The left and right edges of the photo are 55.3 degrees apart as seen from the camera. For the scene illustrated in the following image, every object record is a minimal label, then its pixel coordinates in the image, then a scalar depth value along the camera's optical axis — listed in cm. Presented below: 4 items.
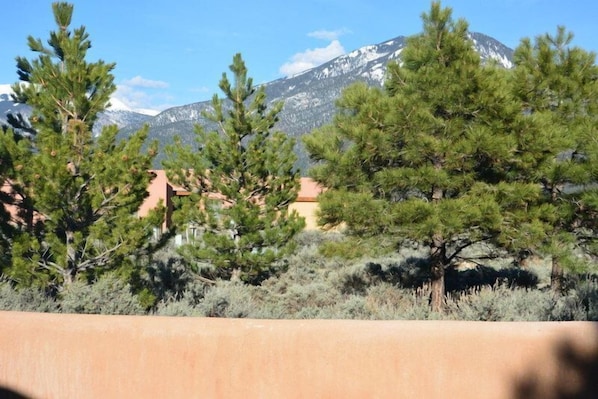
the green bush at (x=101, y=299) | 728
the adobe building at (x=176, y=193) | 2444
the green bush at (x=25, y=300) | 690
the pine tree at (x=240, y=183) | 1241
